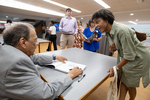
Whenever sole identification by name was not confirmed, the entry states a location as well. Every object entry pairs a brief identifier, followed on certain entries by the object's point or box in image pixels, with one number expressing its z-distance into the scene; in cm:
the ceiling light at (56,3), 519
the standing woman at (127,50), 77
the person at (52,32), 395
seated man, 38
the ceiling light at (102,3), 473
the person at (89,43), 196
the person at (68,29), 250
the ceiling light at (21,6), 566
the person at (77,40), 279
